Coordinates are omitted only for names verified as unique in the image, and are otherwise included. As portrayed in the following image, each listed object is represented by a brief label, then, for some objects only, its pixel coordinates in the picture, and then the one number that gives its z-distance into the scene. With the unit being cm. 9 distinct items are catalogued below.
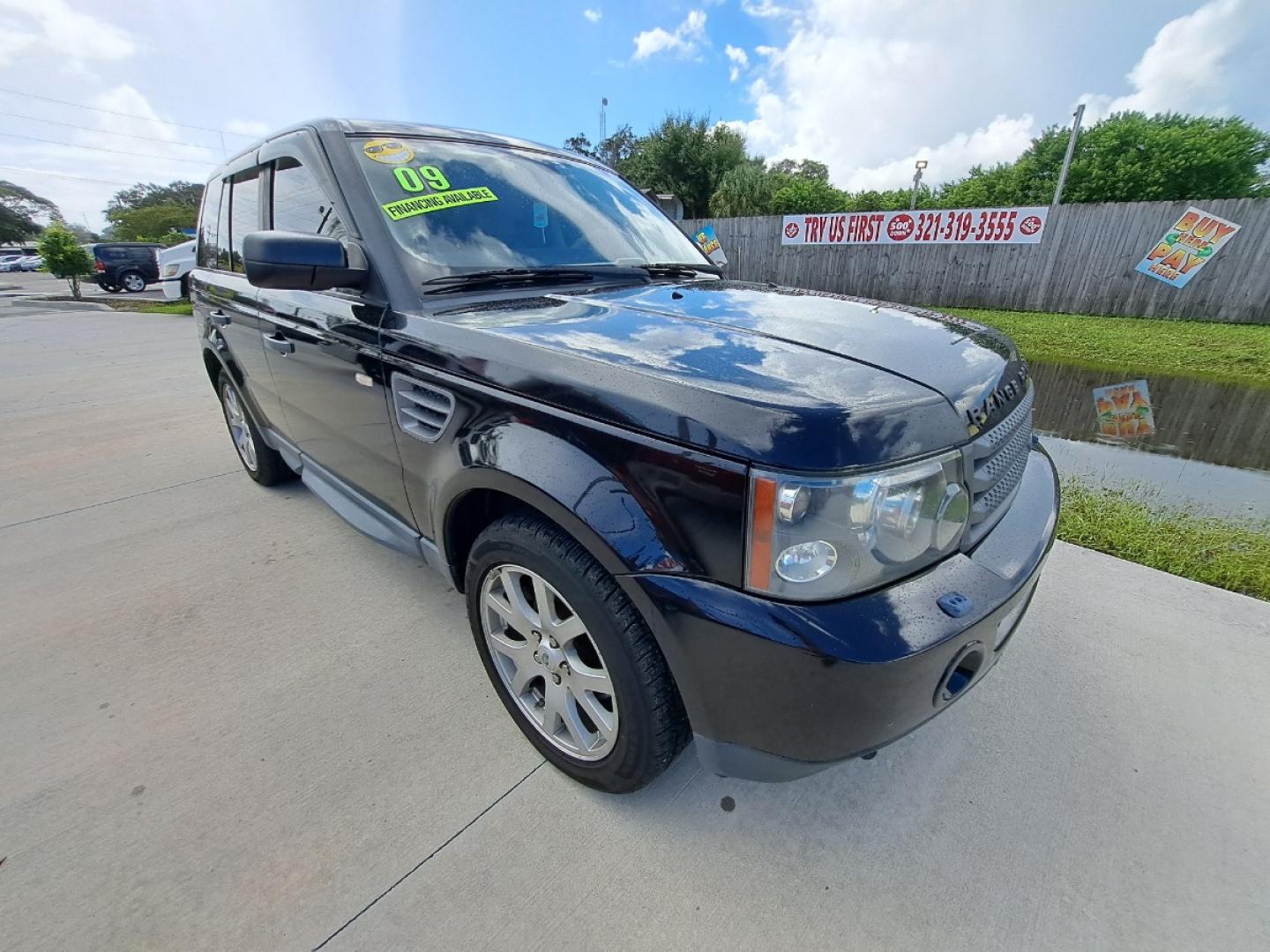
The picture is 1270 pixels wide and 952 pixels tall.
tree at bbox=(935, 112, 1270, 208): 2664
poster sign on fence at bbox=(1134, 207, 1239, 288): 980
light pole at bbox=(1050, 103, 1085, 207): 1419
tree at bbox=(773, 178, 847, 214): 2698
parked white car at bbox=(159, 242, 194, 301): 1057
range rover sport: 113
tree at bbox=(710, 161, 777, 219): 2466
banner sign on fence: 1120
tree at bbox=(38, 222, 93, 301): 1831
